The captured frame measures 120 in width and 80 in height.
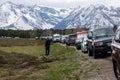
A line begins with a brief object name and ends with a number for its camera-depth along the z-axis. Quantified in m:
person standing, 20.56
